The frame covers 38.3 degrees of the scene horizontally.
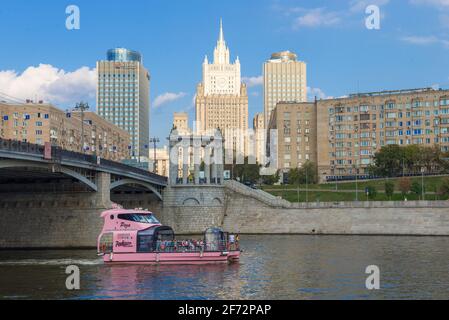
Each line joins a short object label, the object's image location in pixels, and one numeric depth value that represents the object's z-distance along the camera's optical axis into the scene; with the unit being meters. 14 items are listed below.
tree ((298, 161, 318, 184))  156.38
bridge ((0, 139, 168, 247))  83.25
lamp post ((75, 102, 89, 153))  83.94
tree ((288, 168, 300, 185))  156.24
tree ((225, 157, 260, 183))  170.50
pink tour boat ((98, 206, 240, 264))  63.12
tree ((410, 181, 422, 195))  120.01
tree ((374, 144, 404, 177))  144.50
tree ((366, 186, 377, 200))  120.66
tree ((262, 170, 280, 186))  166.75
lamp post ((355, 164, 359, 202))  123.26
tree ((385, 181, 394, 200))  120.56
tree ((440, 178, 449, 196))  118.55
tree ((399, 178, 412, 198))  123.75
